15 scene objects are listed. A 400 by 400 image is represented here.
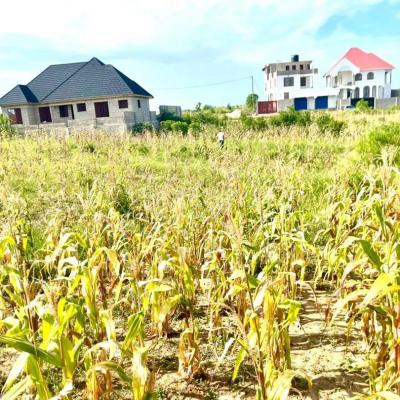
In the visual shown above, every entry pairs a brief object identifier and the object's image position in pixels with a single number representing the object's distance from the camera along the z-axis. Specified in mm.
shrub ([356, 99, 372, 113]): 29944
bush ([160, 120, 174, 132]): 24620
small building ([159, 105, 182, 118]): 33100
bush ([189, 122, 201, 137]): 21775
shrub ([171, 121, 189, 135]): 23250
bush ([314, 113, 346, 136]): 17750
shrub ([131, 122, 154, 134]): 22906
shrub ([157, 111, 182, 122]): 30656
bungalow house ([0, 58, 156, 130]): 27489
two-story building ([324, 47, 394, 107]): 48156
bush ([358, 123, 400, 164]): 7164
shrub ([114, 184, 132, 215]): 6266
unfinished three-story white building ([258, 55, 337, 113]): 46094
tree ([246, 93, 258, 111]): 49838
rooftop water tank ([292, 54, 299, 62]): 52438
